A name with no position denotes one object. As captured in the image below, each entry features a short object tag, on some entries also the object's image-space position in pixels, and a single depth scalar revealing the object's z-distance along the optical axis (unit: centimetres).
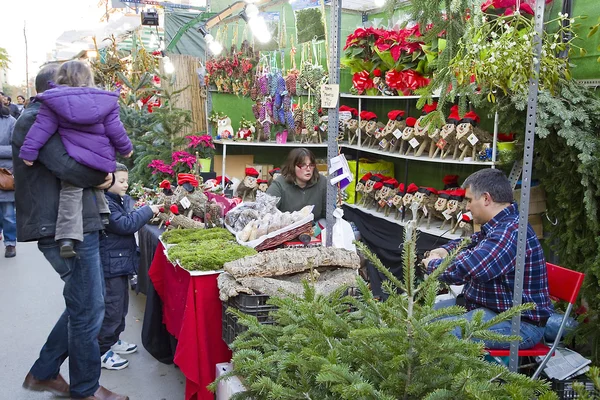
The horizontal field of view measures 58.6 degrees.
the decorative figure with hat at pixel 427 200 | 472
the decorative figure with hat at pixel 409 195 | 496
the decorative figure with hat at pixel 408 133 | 494
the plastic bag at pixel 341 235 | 312
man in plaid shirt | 243
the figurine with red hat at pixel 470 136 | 420
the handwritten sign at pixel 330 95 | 272
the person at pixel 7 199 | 601
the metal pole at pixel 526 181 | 197
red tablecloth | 270
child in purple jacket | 255
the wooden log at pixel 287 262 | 250
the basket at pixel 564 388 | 240
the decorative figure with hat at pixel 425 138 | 459
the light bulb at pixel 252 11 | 525
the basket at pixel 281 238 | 315
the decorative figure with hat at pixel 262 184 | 489
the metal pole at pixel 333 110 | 270
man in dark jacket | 262
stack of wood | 239
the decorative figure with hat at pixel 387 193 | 530
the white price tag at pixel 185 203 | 375
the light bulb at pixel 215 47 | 604
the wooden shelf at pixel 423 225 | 446
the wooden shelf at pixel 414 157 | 416
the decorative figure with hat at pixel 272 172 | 569
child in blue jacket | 323
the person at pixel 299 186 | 413
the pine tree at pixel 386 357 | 135
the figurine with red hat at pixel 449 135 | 442
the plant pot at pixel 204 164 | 548
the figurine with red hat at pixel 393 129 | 513
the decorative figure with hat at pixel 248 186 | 491
